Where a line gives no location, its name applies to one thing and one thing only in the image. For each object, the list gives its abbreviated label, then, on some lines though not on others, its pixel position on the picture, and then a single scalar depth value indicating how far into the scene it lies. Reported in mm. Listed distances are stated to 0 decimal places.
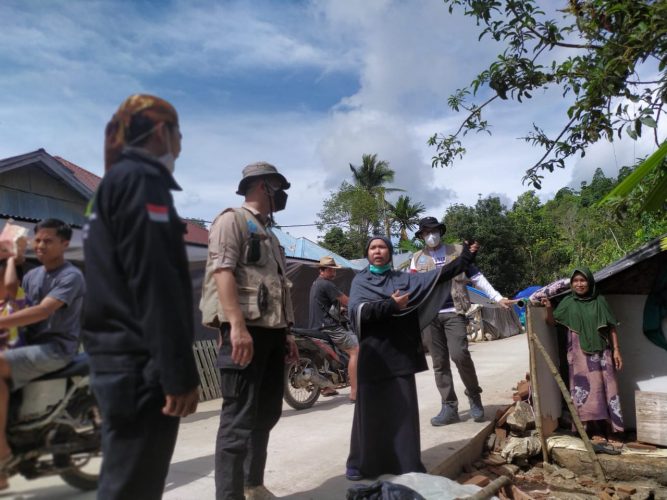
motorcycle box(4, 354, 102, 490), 1580
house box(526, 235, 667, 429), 5734
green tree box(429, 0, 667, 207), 4398
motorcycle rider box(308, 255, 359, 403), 6855
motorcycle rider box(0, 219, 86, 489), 1615
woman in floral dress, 5477
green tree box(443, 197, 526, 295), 26422
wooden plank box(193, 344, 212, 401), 7374
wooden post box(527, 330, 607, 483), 4840
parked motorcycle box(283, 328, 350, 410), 6559
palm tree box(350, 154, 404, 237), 36375
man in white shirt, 5156
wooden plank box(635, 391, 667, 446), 5379
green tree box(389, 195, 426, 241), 33719
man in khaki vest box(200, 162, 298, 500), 2551
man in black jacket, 1540
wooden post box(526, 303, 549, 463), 5016
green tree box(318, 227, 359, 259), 32188
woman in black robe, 3596
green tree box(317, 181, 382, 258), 31828
